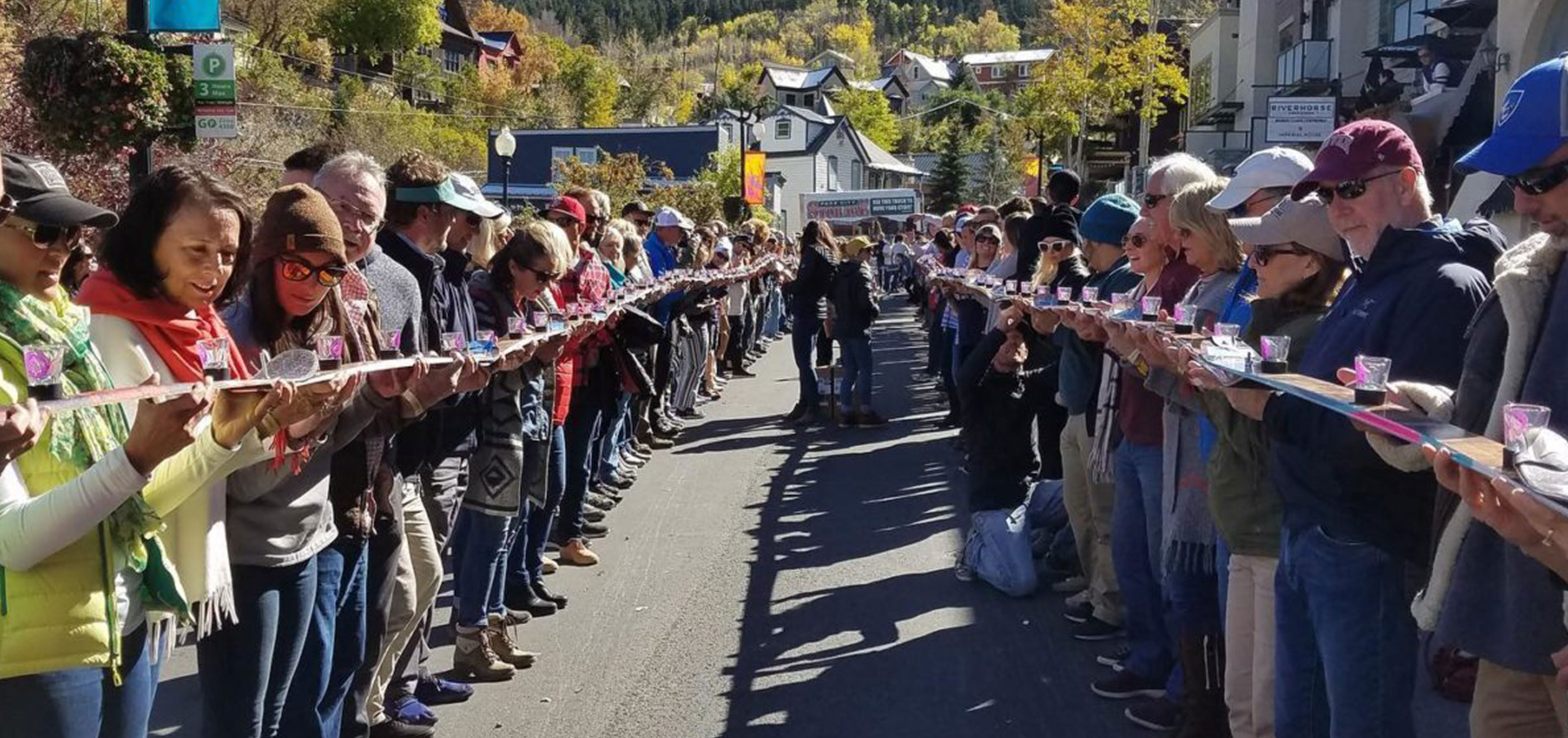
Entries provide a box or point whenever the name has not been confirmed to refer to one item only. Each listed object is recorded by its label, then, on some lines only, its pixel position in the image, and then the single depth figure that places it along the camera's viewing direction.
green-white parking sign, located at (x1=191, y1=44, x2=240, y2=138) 11.26
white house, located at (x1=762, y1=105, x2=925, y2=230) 89.12
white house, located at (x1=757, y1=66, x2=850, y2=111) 135.88
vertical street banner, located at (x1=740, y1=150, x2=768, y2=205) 37.94
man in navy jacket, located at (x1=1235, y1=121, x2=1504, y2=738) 3.45
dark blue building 62.12
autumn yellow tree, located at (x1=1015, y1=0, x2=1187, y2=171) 38.94
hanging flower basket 9.93
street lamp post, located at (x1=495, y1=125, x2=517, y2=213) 31.28
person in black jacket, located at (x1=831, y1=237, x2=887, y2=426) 14.36
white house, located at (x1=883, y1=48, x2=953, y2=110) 177.88
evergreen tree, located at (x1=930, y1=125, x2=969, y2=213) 82.19
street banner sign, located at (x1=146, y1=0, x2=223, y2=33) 10.99
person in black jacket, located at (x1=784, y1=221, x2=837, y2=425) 14.59
